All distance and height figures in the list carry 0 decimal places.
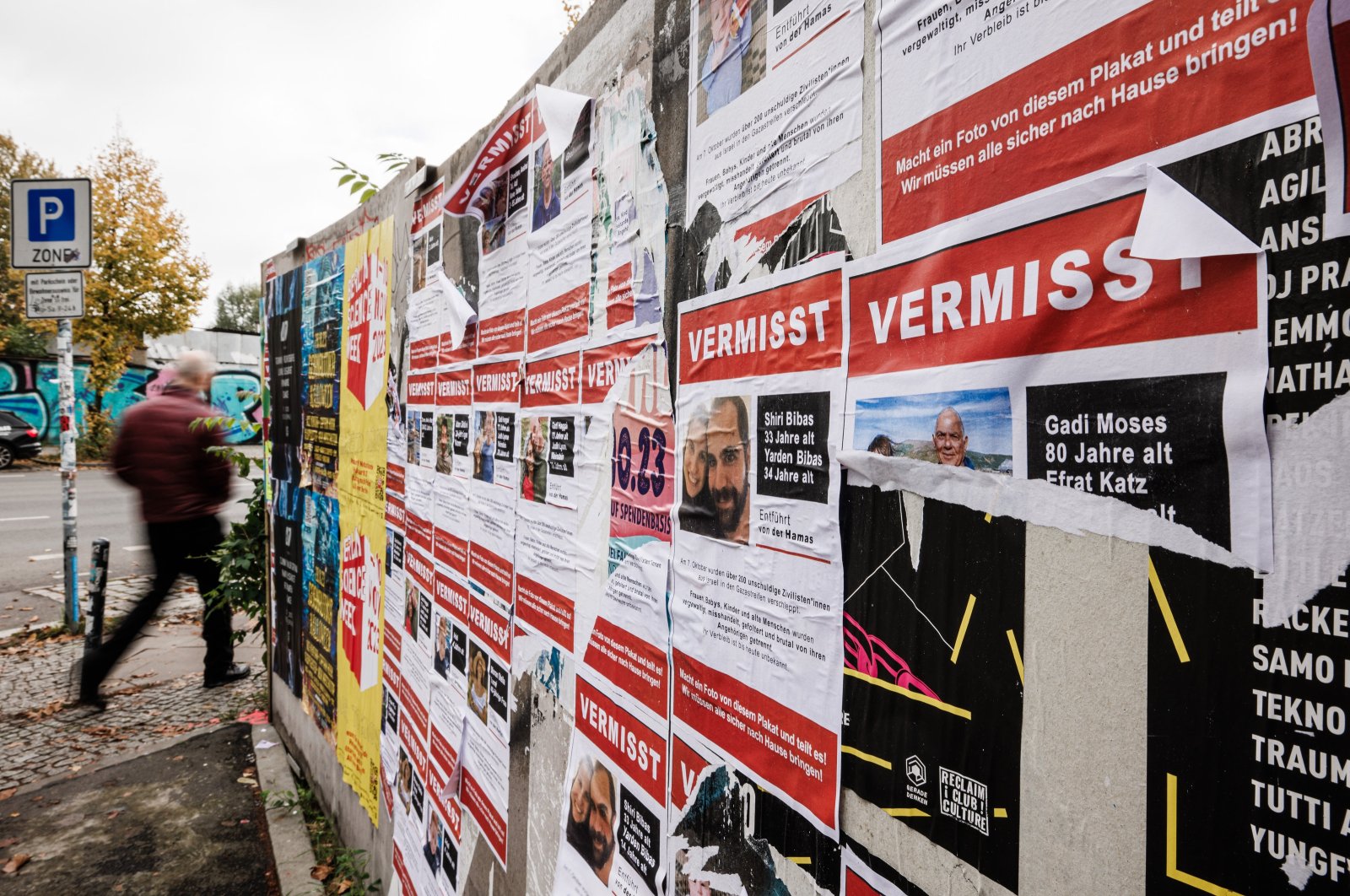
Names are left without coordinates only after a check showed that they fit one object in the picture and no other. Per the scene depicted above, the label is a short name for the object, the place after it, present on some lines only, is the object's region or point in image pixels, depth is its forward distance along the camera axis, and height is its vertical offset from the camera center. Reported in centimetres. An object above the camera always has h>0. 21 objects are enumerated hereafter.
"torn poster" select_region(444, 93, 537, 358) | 215 +68
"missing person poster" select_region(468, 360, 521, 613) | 219 -12
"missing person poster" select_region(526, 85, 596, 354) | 183 +56
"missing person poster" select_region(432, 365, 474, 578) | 252 -10
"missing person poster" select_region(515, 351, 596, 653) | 183 -15
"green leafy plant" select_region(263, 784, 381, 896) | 335 -197
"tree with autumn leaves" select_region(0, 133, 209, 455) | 2003 +438
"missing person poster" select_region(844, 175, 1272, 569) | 66 +8
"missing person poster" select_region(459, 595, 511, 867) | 218 -84
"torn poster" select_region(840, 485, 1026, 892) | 85 -28
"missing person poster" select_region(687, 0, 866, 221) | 108 +55
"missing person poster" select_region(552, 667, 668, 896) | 148 -76
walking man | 457 -25
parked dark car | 1753 +1
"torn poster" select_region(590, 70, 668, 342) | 153 +48
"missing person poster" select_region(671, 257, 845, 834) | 109 -14
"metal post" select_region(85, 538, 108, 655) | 524 -106
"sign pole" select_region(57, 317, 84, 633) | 625 -28
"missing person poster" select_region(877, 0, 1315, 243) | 66 +36
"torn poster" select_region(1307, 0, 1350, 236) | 59 +28
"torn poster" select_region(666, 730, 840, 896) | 112 -64
